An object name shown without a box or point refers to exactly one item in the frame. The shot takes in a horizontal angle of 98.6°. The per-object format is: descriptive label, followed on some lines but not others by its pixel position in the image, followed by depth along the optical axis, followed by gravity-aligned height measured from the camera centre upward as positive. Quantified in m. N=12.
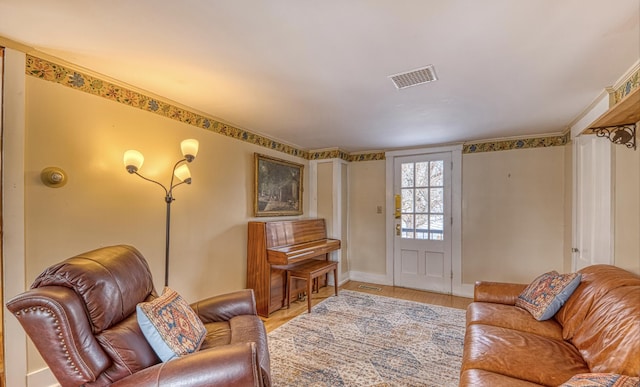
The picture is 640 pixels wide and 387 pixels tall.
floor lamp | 2.34 +0.18
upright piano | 3.14 -0.72
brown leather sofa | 1.25 -0.85
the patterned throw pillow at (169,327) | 1.30 -0.66
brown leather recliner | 1.06 -0.60
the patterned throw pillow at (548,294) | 1.87 -0.71
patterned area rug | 1.98 -1.32
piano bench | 3.26 -0.93
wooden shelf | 1.41 +0.48
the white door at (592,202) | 2.13 -0.06
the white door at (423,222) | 3.96 -0.39
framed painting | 3.44 +0.13
